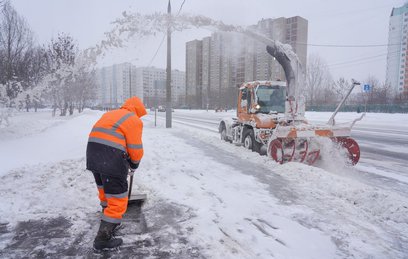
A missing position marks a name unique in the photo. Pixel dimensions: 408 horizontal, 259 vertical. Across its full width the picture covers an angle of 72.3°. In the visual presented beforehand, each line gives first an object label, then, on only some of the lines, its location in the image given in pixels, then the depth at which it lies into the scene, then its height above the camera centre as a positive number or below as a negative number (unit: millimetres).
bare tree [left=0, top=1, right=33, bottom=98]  13642 +3608
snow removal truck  7012 -507
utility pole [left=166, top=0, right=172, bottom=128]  16516 +1123
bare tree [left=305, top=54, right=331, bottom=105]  53841 +5639
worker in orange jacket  3070 -597
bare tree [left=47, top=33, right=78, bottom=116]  25031 +4773
